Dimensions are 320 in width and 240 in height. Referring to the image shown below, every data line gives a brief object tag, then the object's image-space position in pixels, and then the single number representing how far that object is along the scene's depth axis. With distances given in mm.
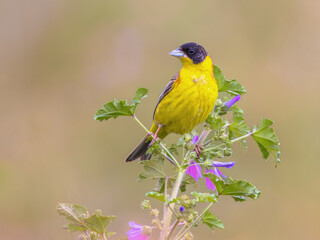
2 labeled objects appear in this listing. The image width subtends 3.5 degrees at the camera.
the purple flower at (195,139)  4767
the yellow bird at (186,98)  4935
